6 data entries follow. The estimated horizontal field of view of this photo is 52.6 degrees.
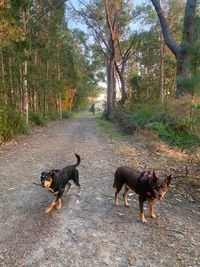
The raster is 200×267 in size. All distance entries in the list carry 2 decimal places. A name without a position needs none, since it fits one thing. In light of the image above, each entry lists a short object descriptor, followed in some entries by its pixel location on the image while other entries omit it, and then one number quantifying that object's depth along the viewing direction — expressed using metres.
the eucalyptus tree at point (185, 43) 9.62
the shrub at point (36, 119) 15.33
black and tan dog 3.39
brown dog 3.11
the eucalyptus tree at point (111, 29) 19.08
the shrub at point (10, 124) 9.03
